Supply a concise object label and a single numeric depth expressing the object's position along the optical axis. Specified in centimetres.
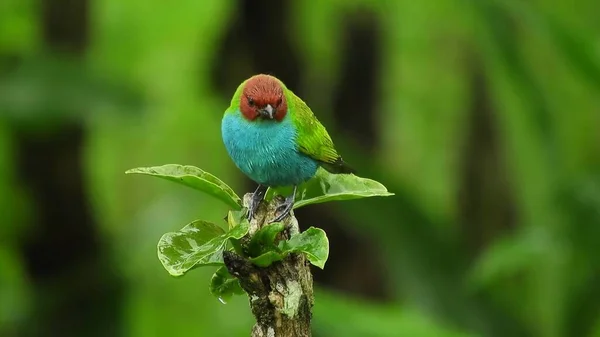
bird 393
